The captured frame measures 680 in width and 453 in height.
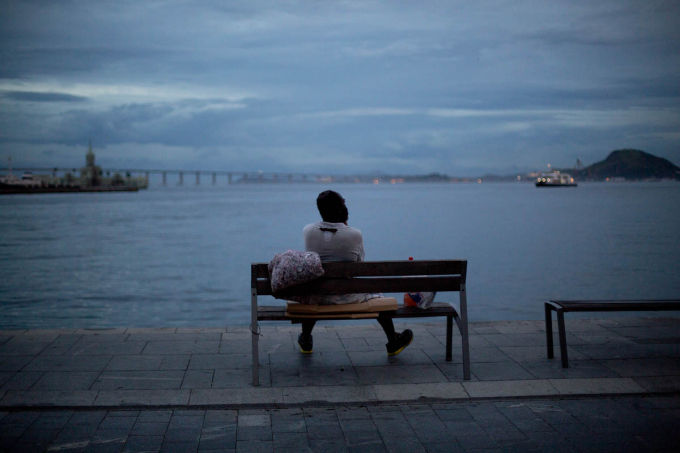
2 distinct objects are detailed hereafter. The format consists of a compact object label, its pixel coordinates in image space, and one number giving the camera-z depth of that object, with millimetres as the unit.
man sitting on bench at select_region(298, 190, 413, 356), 6258
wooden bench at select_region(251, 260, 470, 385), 5953
